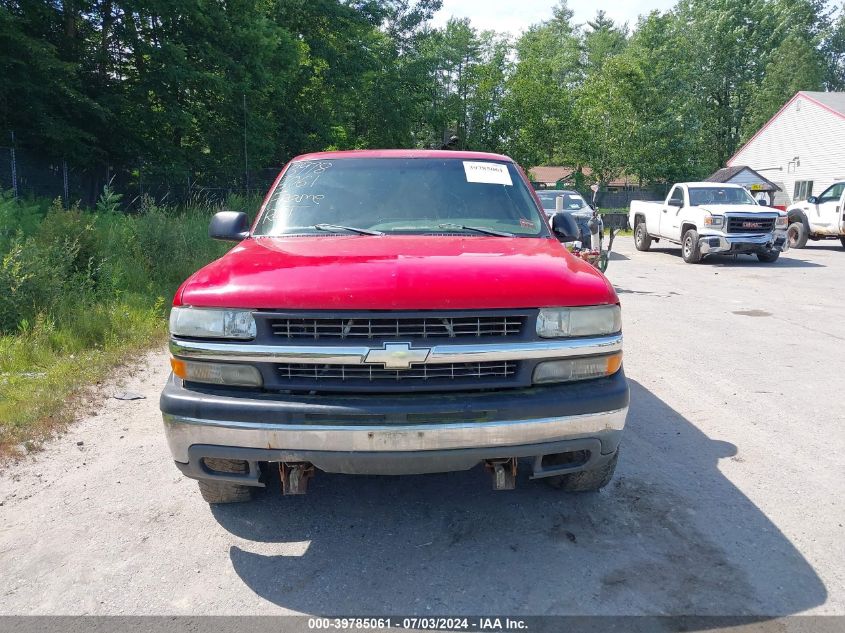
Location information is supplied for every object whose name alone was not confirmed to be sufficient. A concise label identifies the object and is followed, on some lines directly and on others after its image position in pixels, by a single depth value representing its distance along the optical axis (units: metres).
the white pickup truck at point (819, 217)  20.20
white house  34.97
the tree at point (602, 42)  73.50
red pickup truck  2.79
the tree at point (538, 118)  49.72
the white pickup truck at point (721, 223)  16.38
